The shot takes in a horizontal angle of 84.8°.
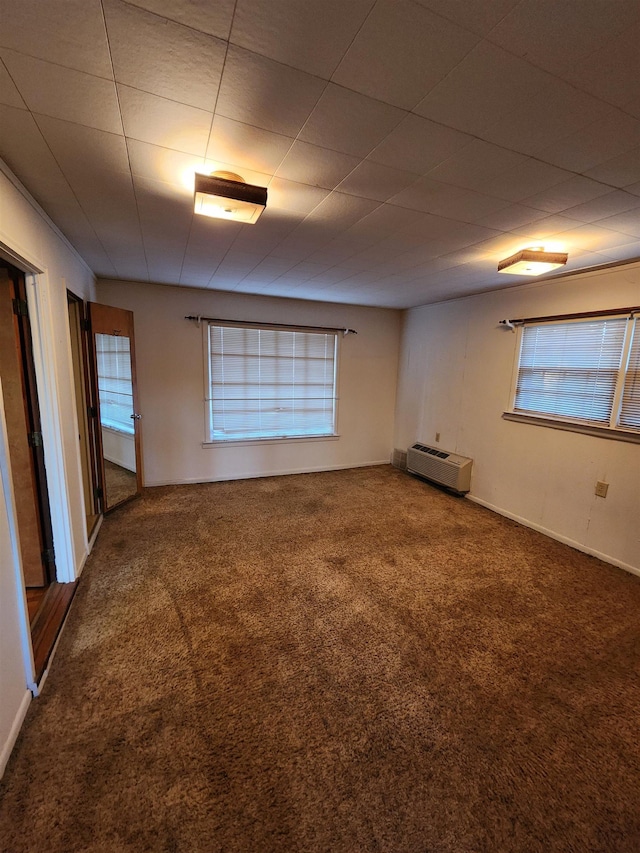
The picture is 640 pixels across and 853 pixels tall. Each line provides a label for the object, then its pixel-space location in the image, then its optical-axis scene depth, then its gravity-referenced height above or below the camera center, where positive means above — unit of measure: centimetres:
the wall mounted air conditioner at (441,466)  430 -123
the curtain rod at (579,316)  280 +53
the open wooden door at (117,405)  348 -46
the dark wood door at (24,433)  210 -46
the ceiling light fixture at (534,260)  246 +79
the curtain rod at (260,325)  432 +55
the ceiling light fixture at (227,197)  163 +79
